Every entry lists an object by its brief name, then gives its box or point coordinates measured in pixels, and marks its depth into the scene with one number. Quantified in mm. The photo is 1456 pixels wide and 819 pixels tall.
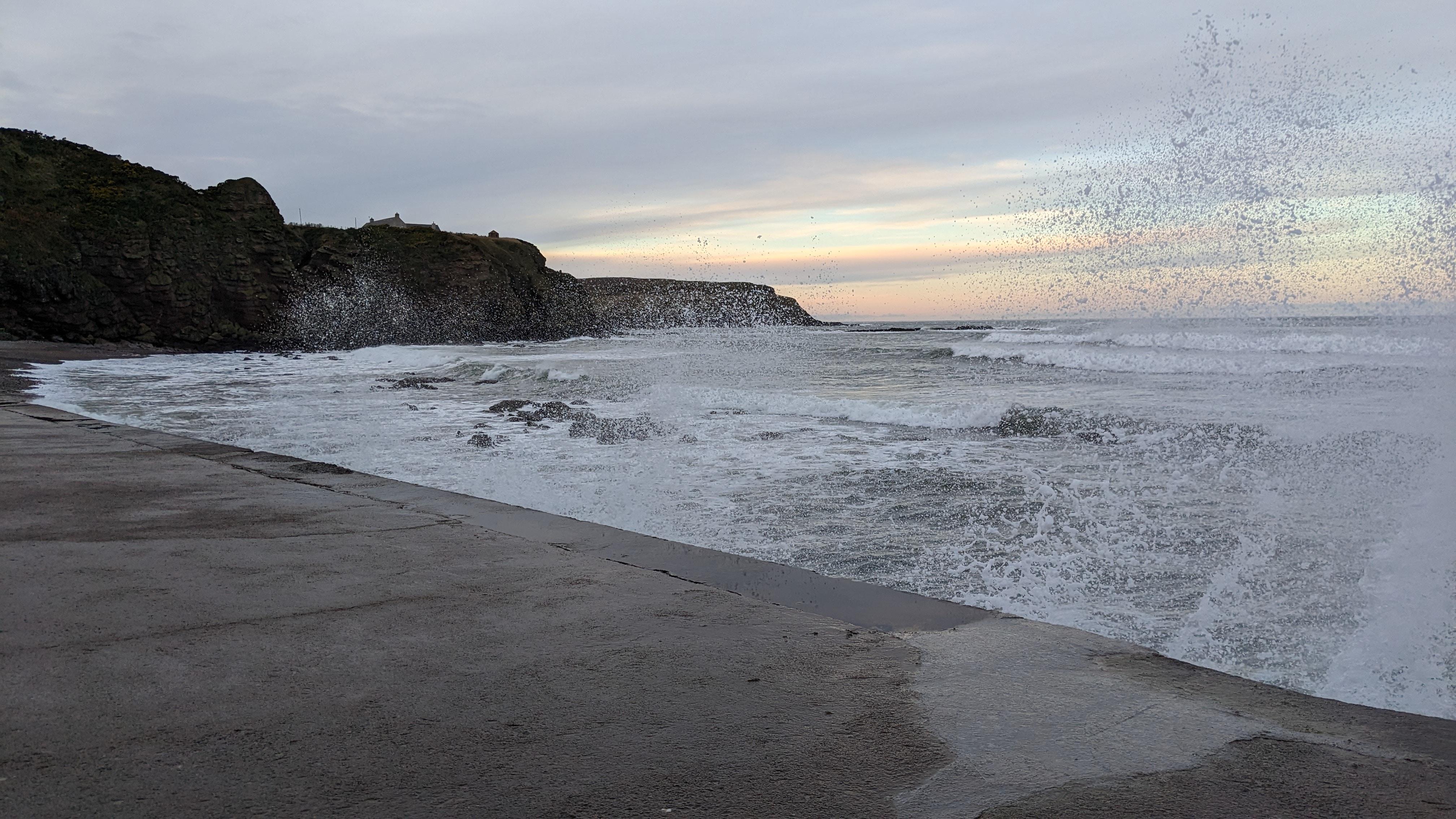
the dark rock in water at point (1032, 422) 10352
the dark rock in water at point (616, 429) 9562
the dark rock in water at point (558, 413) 11258
